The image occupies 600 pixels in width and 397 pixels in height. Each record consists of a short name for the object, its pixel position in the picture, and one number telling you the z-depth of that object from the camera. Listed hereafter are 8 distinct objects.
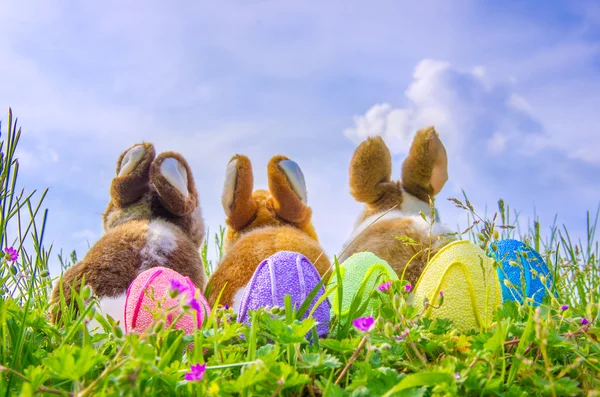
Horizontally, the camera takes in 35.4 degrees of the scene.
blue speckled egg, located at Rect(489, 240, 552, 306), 0.50
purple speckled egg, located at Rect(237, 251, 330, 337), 0.46
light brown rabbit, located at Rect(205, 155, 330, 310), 0.57
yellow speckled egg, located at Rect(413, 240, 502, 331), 0.46
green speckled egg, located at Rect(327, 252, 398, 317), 0.47
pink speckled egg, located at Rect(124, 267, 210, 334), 0.47
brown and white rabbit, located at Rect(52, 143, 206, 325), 0.55
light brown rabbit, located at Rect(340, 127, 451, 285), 0.62
